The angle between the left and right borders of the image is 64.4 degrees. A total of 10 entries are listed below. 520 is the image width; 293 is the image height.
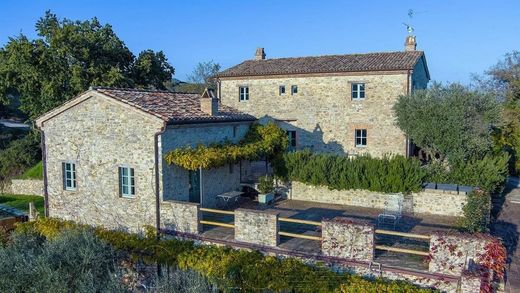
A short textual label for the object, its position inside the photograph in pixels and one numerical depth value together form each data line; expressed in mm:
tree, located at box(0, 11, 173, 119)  26250
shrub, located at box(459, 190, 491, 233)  13453
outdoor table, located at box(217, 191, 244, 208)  16730
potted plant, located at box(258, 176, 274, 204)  17984
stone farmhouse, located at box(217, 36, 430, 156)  23781
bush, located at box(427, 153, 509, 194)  17109
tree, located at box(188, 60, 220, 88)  68125
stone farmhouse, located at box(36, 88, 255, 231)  14711
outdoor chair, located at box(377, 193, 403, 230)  14172
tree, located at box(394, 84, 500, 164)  19078
